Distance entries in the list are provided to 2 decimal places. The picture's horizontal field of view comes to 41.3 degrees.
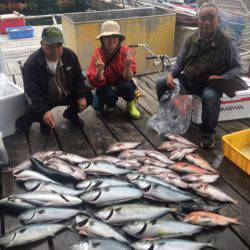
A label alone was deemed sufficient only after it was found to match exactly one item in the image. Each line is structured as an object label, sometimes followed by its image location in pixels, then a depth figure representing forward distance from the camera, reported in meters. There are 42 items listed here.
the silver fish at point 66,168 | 3.32
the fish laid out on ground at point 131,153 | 3.68
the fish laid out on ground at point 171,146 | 3.85
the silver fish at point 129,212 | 2.70
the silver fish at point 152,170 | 3.36
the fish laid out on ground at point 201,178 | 3.26
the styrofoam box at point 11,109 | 3.96
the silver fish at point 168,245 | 2.37
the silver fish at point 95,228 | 2.54
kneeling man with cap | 3.82
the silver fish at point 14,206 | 2.86
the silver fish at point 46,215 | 2.74
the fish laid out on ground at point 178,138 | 3.94
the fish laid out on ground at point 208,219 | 2.68
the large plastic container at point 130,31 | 5.77
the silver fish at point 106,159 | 3.55
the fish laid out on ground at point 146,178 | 3.15
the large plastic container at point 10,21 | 10.30
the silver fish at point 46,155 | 3.63
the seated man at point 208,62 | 3.83
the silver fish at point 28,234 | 2.53
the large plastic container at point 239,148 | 3.36
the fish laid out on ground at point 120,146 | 3.84
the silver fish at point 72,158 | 3.60
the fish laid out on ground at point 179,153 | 3.68
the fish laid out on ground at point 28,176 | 3.25
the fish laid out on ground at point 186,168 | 3.39
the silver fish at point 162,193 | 2.97
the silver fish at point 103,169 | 3.37
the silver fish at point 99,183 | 3.08
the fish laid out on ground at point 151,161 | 3.52
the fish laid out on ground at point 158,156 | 3.60
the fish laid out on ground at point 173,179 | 3.18
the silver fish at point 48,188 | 3.02
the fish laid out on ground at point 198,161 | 3.46
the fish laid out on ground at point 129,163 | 3.48
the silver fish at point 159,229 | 2.56
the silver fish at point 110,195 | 2.90
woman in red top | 4.21
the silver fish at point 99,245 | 2.36
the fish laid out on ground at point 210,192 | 3.00
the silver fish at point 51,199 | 2.90
